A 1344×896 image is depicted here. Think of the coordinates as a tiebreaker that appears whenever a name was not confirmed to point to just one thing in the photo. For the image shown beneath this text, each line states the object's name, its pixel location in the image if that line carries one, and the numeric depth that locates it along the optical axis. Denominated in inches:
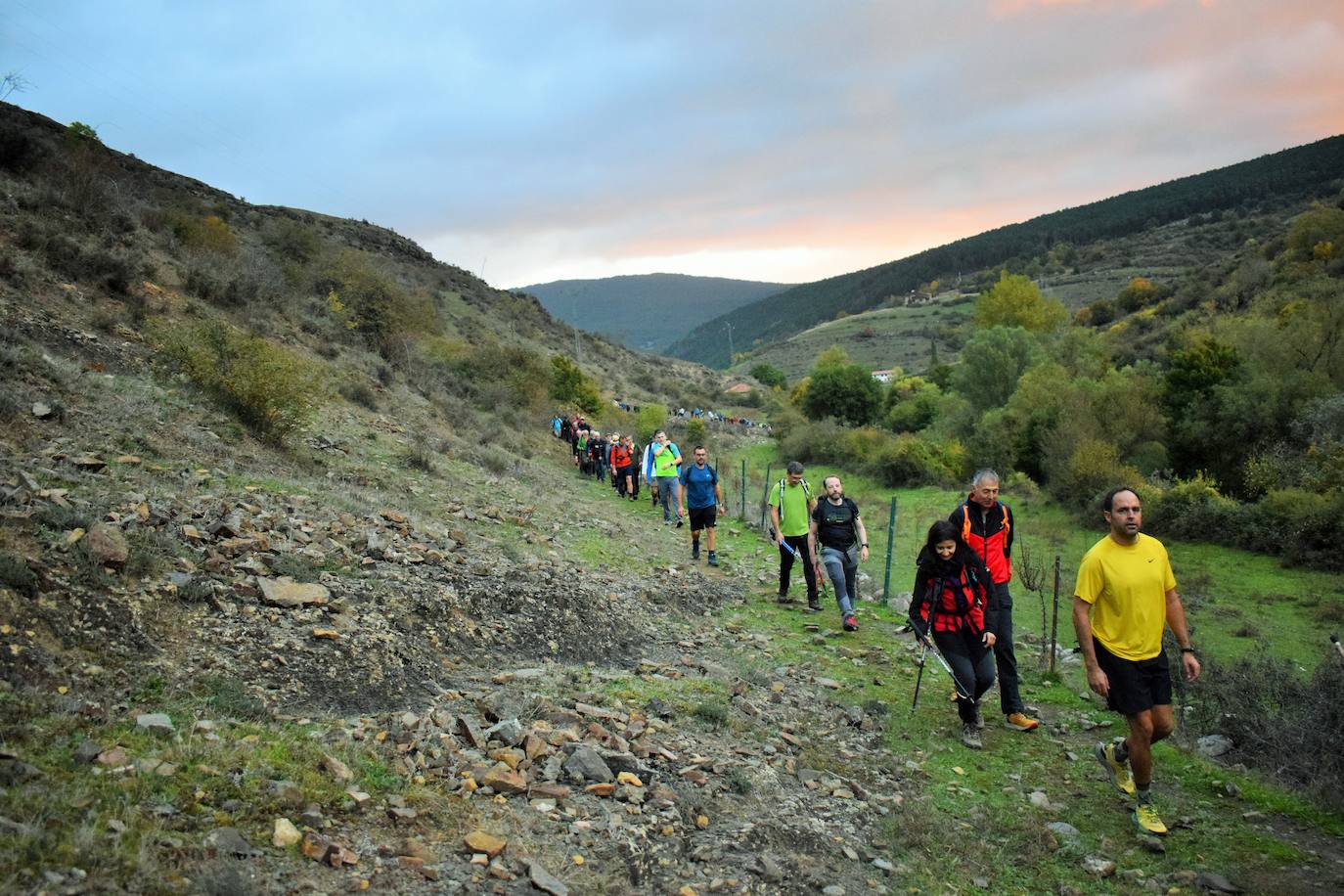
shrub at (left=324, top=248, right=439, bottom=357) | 1053.8
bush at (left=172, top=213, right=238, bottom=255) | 976.3
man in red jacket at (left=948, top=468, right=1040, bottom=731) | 240.8
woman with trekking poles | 233.9
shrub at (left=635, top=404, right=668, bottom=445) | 1566.2
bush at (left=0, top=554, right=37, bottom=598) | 173.6
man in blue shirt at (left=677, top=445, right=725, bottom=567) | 466.9
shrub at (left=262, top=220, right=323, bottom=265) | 1518.2
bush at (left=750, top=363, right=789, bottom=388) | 3897.6
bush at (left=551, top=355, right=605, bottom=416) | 1541.6
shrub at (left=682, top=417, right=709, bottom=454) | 1617.6
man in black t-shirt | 338.0
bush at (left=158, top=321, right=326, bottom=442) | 449.7
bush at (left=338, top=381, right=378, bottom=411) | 697.0
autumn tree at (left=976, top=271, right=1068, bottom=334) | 2170.3
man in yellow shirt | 181.8
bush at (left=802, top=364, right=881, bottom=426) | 2046.0
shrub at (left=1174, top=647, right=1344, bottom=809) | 205.8
